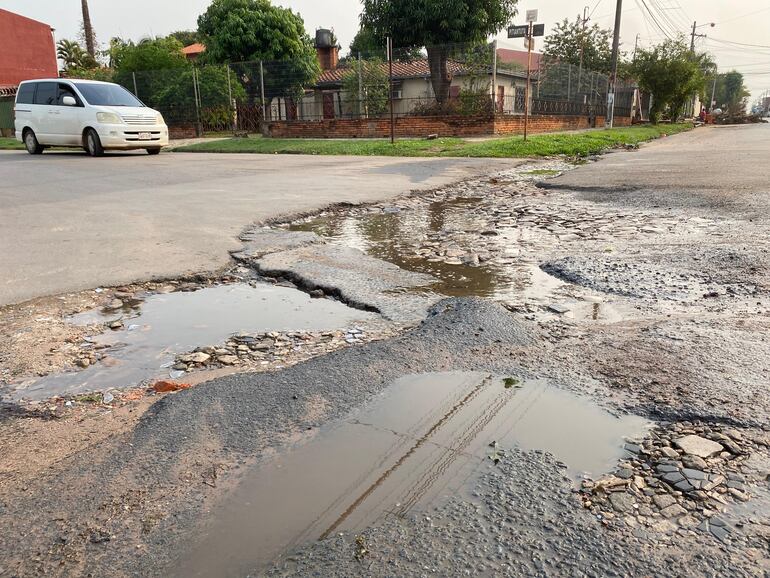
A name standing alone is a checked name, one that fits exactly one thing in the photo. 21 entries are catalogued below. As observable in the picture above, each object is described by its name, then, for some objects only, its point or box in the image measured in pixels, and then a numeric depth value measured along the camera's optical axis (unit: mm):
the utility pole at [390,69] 15438
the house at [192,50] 42912
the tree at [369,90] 19734
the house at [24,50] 28172
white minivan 12789
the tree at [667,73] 34531
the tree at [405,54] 19453
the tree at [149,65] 22297
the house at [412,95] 18609
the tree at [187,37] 54066
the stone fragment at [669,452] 1819
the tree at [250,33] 23641
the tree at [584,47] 43156
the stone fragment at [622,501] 1581
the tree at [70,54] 34406
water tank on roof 37781
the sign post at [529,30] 12719
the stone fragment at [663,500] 1592
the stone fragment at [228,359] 2611
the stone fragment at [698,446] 1822
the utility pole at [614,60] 25438
